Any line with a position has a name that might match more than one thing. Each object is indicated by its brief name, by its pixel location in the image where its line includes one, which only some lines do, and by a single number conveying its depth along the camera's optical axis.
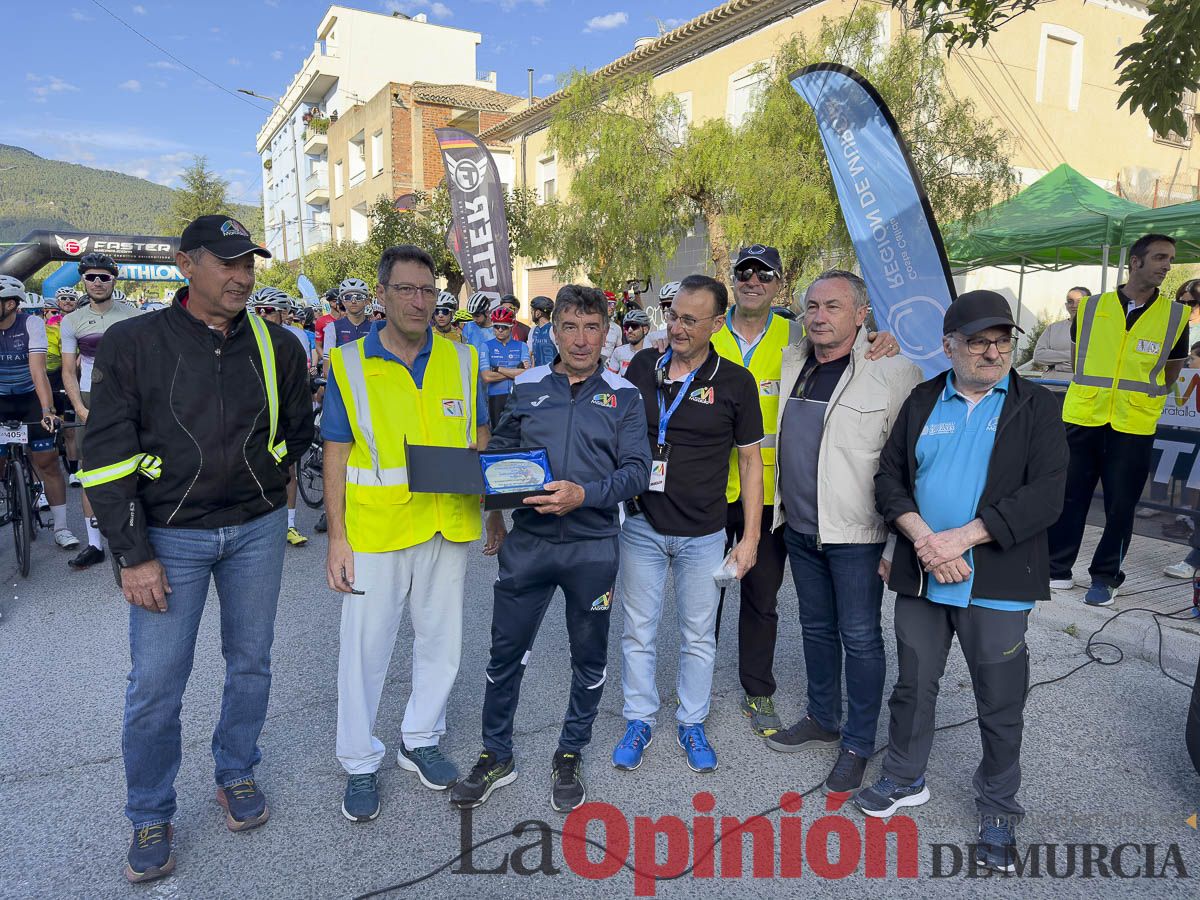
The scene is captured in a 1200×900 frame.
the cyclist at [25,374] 6.04
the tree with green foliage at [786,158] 10.91
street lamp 45.91
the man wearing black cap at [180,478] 2.54
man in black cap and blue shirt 2.69
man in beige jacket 3.17
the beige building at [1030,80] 15.11
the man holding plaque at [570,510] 2.94
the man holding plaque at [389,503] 2.91
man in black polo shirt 3.22
